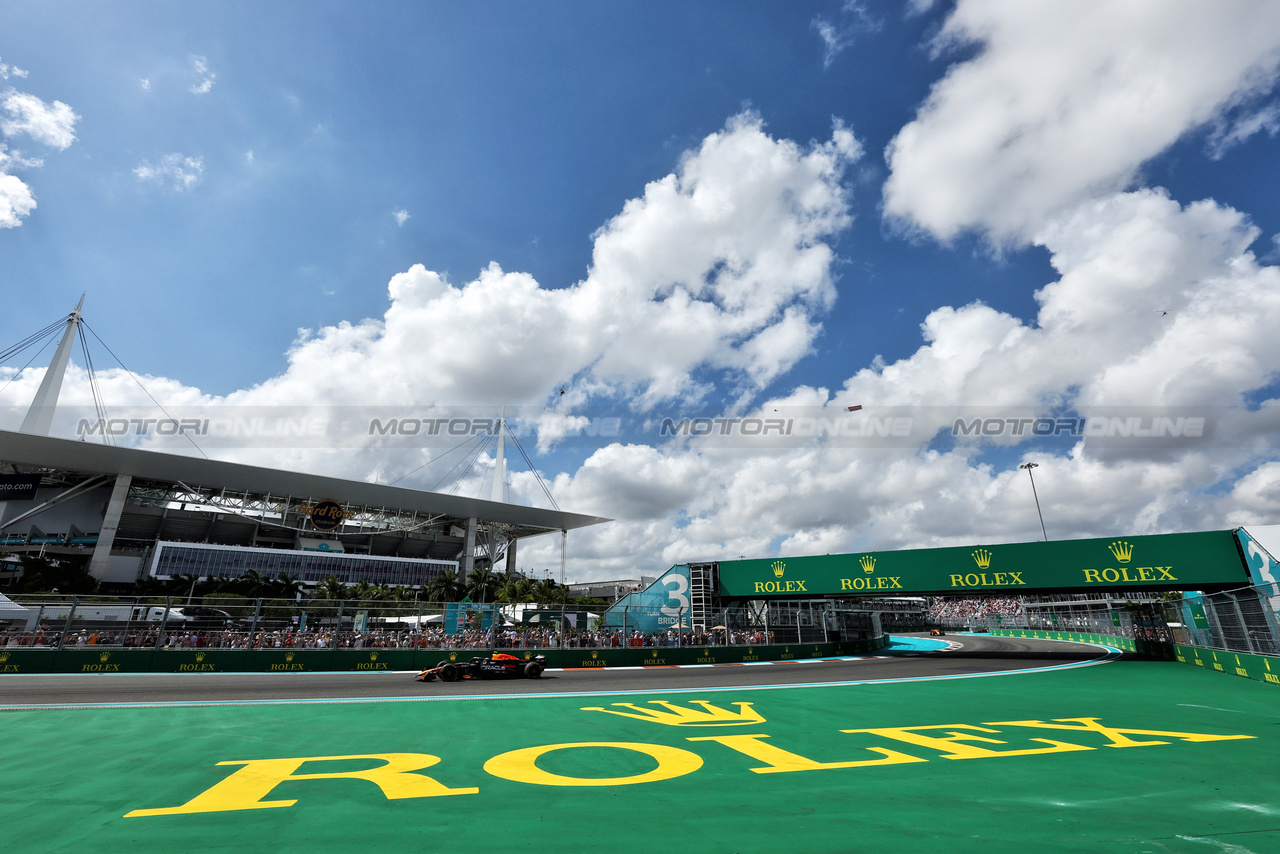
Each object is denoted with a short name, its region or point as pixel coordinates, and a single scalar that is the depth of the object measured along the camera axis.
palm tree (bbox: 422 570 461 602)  73.44
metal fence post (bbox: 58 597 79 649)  19.72
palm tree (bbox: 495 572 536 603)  65.98
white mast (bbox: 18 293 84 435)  67.56
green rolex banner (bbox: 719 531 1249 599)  23.30
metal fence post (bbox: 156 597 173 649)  20.21
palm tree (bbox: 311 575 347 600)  62.84
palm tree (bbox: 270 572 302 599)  65.75
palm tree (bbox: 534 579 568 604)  69.62
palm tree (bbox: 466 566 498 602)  71.74
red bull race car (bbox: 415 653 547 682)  17.14
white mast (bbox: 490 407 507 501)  100.38
